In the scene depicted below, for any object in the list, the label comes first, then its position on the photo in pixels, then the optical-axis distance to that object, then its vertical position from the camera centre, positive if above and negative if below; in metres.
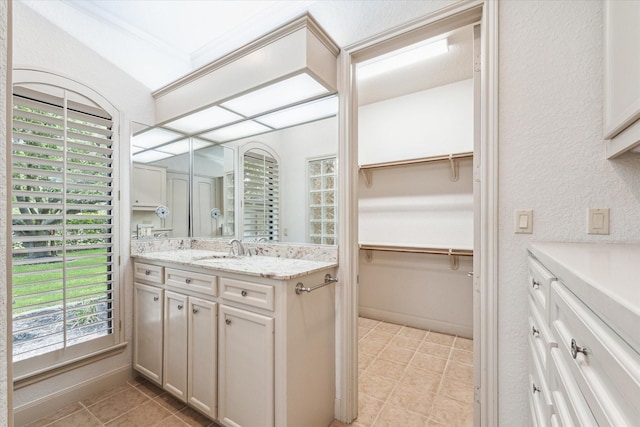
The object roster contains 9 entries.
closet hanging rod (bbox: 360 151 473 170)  2.68 +0.54
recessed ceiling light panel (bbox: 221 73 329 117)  1.69 +0.79
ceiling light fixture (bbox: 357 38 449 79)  2.19 +1.32
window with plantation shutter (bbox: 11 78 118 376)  1.65 -0.11
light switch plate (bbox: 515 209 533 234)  1.29 -0.04
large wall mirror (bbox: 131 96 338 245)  1.97 +0.23
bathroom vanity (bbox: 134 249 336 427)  1.37 -0.71
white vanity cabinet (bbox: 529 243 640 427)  0.40 -0.24
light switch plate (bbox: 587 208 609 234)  1.15 -0.03
